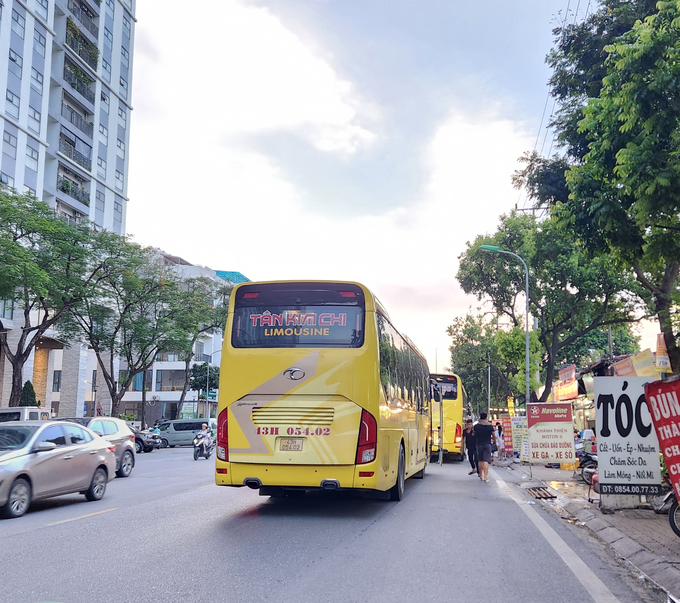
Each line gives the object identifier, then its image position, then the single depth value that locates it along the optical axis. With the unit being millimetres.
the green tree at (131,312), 33531
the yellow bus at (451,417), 26344
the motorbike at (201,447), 26844
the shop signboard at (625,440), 10391
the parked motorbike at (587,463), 14392
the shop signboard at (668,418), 7758
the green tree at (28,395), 36156
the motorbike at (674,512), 8125
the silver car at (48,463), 10102
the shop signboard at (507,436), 28828
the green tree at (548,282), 31609
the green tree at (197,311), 39062
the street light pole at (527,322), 31094
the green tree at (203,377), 73950
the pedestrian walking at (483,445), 17375
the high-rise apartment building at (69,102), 39438
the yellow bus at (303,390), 9680
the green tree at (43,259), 24156
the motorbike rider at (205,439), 26922
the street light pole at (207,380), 73544
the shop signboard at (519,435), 24141
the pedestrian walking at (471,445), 18388
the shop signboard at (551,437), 17328
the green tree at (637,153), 8859
